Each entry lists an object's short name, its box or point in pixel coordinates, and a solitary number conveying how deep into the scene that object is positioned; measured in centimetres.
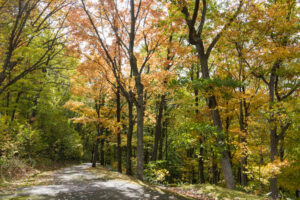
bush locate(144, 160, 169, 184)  859
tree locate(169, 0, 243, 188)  796
